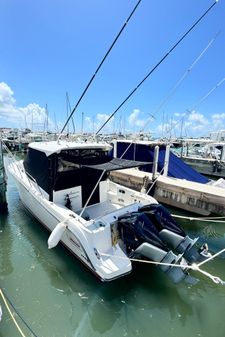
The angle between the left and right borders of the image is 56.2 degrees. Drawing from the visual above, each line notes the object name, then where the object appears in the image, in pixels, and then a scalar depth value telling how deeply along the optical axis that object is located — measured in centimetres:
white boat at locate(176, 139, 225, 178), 1580
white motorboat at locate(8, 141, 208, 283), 407
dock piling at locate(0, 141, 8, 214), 771
